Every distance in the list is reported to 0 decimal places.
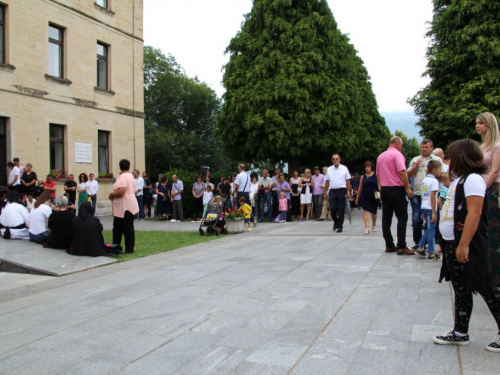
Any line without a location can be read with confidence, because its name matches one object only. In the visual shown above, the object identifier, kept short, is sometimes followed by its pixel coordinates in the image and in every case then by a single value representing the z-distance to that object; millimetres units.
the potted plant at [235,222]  13344
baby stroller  13109
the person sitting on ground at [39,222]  10000
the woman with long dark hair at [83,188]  19000
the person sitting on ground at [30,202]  13833
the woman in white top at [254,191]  17125
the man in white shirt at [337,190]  12727
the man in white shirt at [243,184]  16516
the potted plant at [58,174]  19986
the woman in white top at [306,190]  18328
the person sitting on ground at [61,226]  9414
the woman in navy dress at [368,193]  11508
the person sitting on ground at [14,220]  10414
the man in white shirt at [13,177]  16609
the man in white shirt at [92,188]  19266
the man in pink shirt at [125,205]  9742
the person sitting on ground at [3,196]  11781
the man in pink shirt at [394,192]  8602
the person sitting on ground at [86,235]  9195
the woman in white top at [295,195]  19188
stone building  18516
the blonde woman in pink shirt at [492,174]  4668
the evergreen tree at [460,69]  29688
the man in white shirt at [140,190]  19672
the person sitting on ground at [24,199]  14819
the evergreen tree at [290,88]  24031
